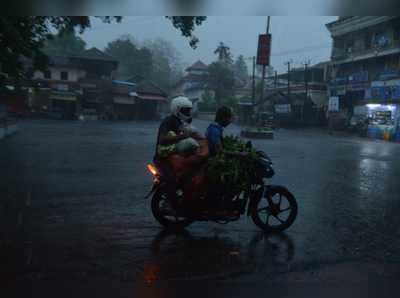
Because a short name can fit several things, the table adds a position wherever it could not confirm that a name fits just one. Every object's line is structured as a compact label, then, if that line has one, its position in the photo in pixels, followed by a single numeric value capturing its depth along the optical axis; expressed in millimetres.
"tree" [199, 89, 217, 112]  65812
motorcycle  5500
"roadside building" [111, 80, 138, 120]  54781
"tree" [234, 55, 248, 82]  107012
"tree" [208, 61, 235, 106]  66312
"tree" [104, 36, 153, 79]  78312
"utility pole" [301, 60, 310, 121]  47772
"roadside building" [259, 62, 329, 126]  48125
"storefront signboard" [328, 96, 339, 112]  39531
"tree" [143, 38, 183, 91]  99600
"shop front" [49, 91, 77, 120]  49541
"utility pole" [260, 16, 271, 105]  29919
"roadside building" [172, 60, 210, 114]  70250
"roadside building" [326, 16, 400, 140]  35438
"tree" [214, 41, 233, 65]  73125
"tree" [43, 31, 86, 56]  70000
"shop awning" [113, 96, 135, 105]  55375
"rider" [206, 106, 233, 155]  5465
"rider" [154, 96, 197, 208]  5461
